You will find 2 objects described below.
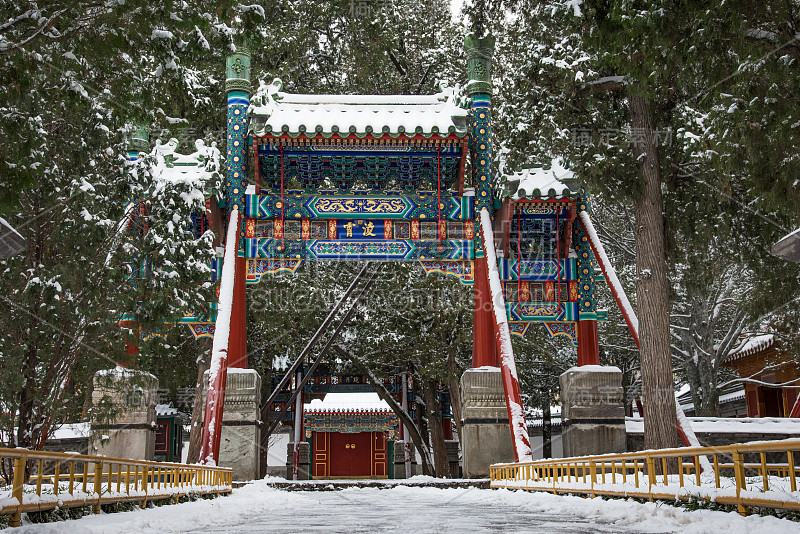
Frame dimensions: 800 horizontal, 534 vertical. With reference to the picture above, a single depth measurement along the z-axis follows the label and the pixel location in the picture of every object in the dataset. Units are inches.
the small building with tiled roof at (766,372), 831.7
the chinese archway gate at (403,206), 529.3
